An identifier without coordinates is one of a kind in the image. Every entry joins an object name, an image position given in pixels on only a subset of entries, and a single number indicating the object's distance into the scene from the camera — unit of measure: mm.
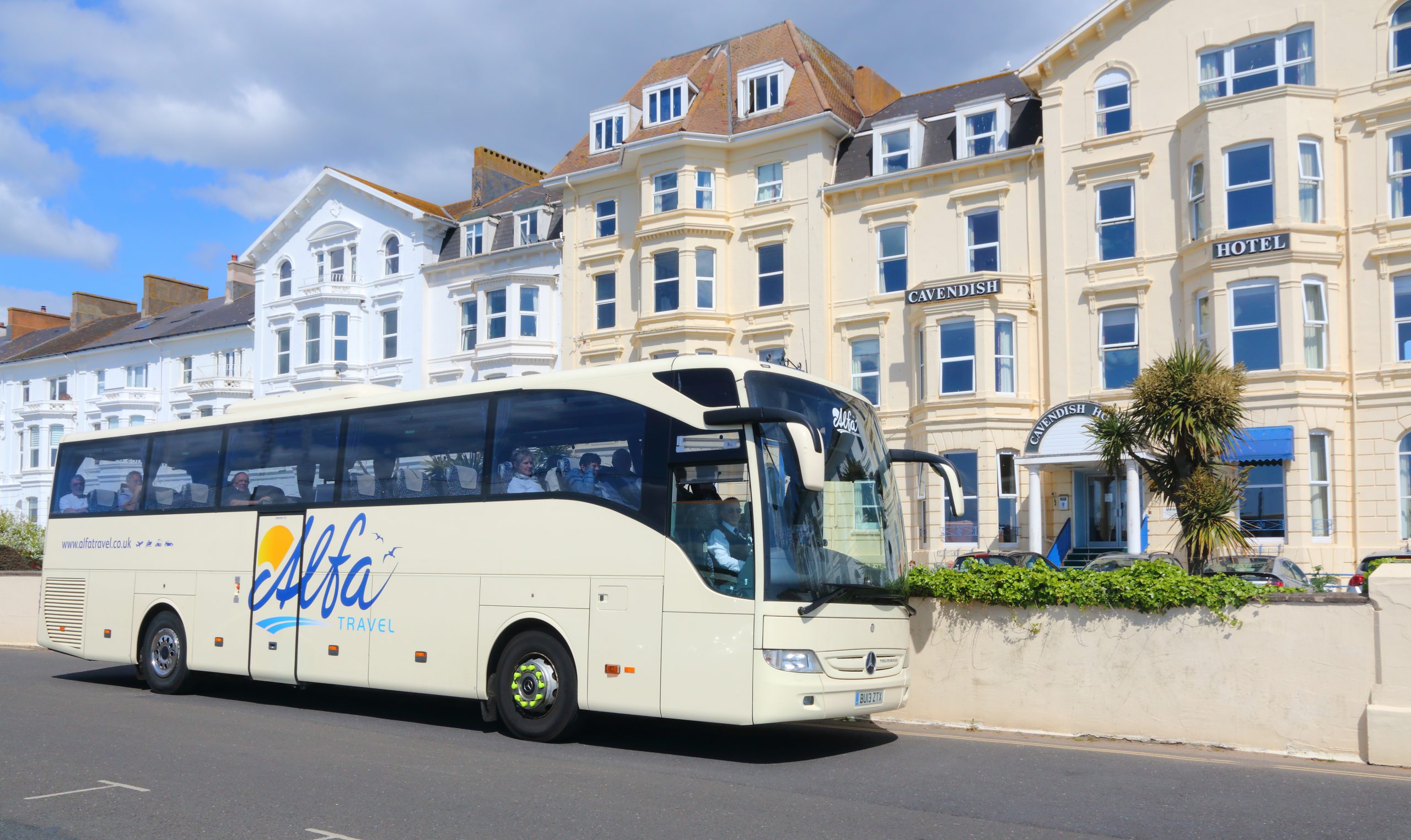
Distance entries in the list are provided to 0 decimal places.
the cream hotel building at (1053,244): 25406
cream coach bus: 9594
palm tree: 16406
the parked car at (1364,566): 17038
